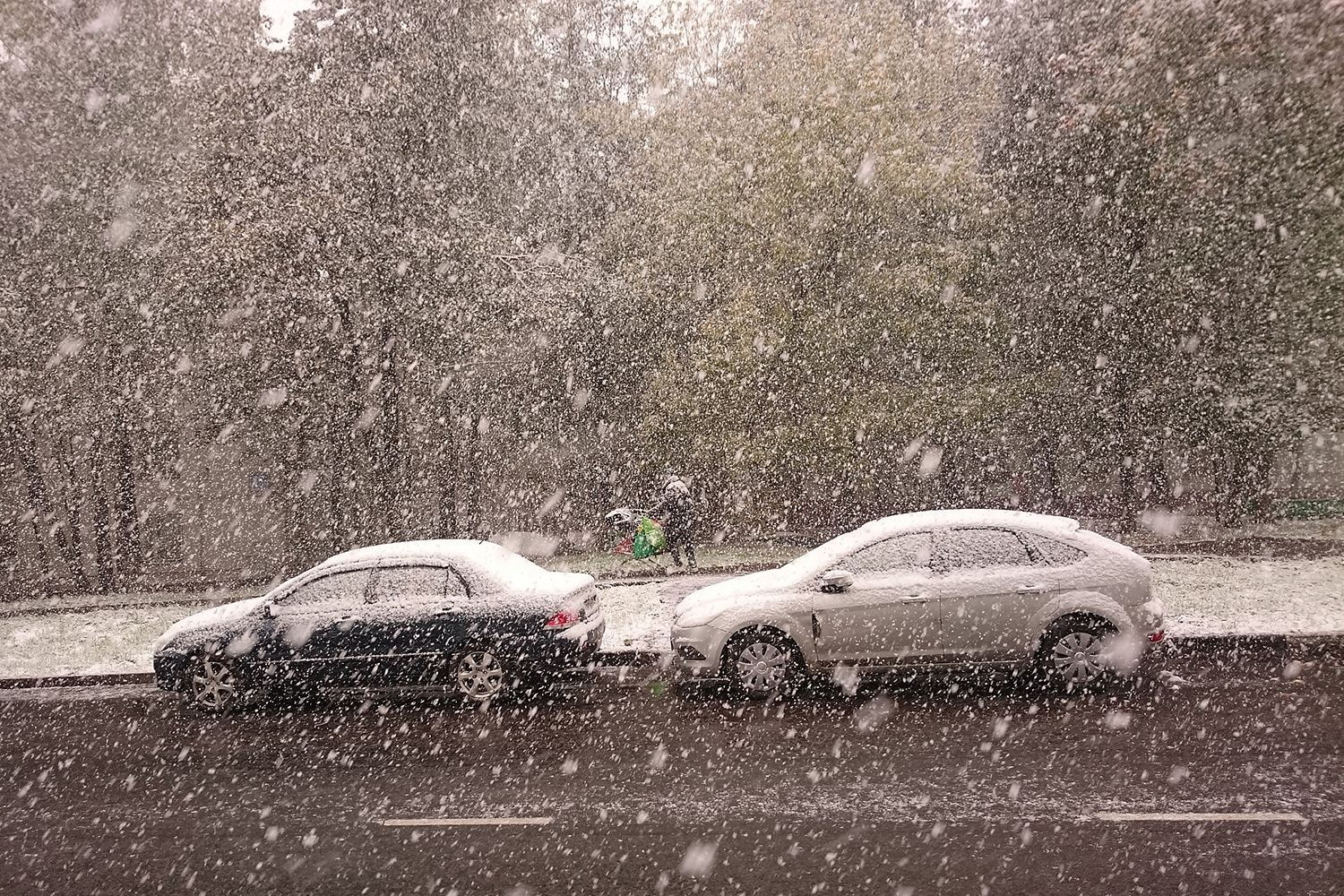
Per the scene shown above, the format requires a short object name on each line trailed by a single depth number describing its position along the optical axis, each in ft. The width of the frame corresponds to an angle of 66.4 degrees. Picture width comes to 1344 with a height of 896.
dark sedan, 31.35
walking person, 58.29
